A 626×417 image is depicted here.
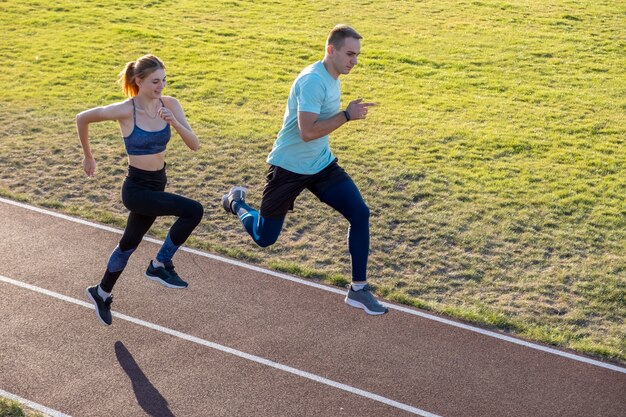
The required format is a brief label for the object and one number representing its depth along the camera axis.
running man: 7.30
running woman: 7.26
